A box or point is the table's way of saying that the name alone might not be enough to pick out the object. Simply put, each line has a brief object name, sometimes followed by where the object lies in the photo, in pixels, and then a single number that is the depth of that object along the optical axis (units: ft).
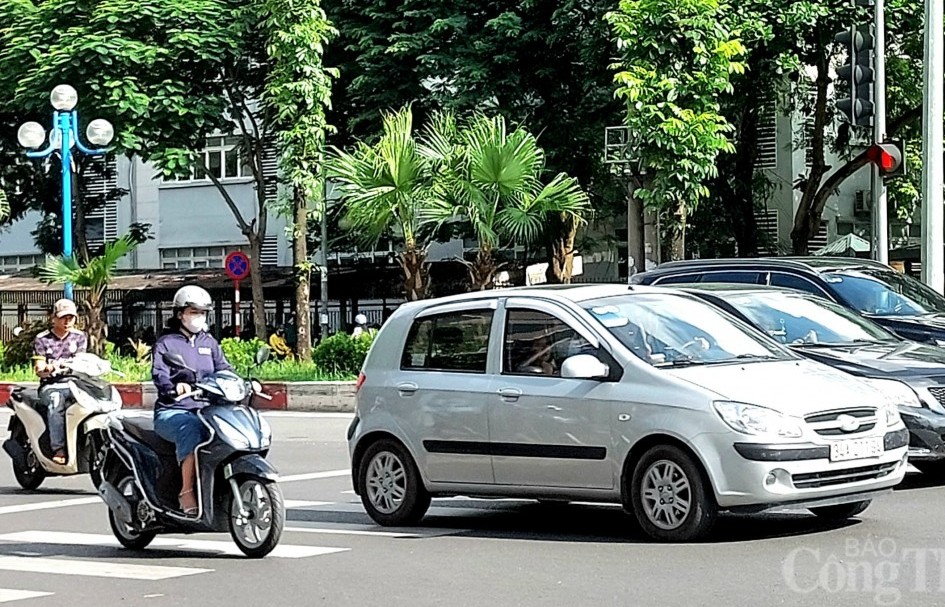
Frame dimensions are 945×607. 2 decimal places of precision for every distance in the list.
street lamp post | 90.02
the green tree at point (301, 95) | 93.30
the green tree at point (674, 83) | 77.41
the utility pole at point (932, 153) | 63.67
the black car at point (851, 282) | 46.62
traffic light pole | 61.72
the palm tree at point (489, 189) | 73.26
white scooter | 45.32
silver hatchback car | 30.30
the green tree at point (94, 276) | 89.04
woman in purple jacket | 31.65
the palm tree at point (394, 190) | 74.69
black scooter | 30.96
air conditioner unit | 144.66
